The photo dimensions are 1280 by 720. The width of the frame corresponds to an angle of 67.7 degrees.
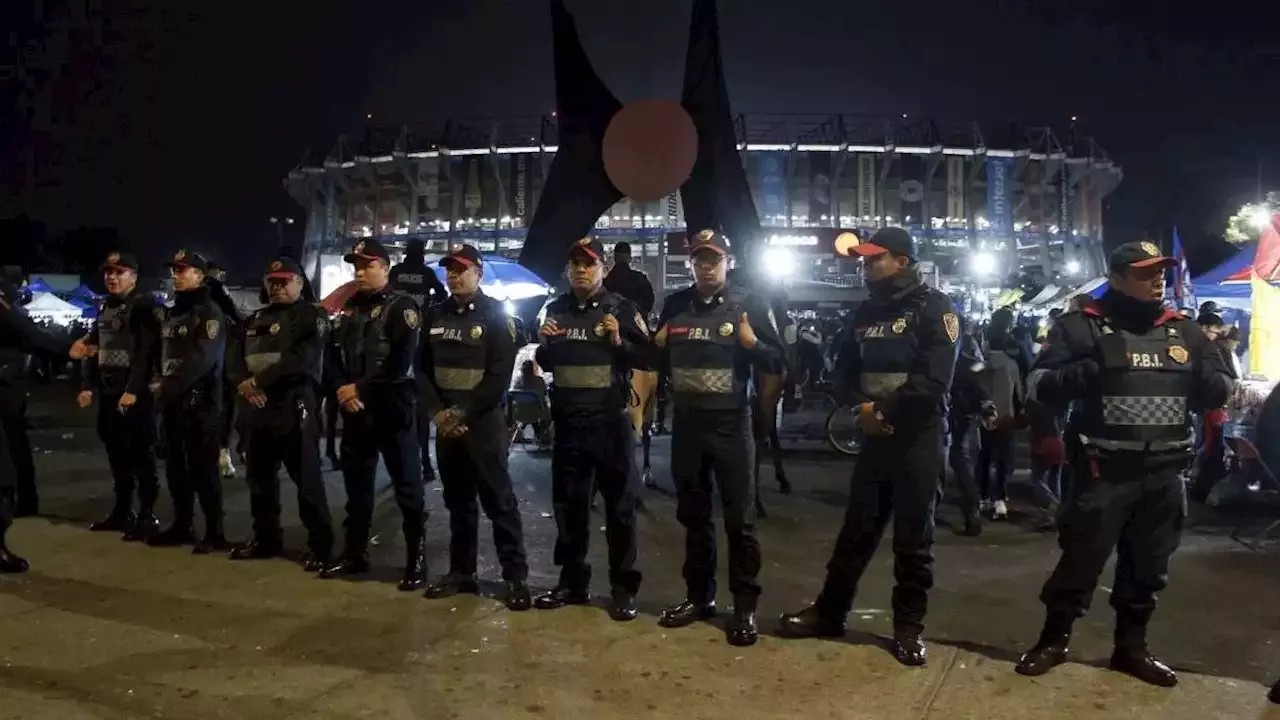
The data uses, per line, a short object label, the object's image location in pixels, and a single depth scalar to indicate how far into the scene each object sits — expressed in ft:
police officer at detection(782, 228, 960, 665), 14.35
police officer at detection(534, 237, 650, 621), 16.76
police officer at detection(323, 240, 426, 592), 18.86
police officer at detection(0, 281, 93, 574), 19.66
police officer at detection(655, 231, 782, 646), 15.72
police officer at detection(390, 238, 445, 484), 27.12
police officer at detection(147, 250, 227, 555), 21.57
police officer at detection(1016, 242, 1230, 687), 13.46
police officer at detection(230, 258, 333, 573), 20.21
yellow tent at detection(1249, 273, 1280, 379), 31.55
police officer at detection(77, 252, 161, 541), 22.54
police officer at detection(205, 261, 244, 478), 21.97
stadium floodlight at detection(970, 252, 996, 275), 140.18
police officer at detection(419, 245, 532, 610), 17.56
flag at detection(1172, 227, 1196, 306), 38.83
